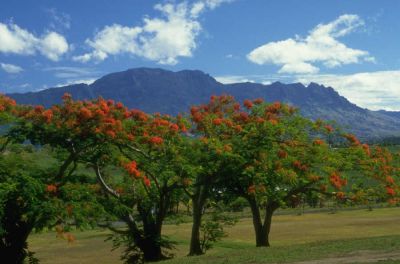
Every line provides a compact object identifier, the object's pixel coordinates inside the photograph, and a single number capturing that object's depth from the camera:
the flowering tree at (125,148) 23.59
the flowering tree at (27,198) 22.03
